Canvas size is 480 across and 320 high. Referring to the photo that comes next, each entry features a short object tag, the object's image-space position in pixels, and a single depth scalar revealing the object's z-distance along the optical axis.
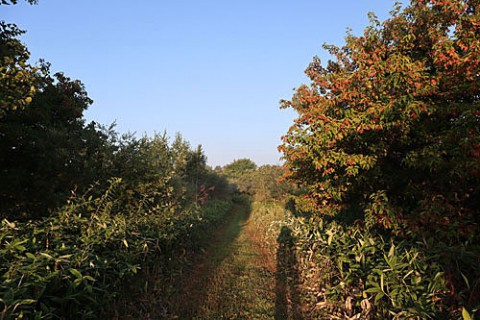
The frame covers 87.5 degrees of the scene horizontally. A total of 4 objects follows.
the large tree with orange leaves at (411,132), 4.25
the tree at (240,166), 88.56
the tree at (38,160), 8.55
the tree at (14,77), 5.24
